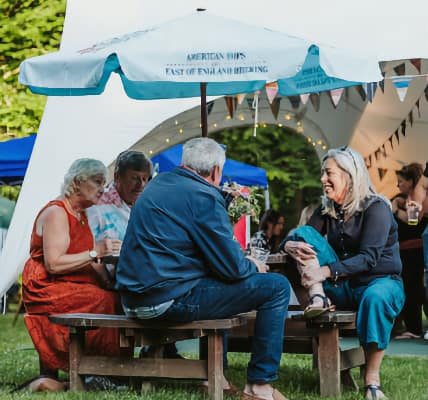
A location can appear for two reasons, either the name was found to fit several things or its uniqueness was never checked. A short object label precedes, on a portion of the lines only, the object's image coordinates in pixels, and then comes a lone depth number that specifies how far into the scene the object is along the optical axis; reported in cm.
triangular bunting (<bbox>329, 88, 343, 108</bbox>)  1323
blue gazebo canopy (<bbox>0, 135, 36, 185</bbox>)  1726
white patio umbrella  786
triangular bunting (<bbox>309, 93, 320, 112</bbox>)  1606
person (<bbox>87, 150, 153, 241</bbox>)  933
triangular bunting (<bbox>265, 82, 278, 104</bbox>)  1281
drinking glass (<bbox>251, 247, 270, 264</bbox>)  834
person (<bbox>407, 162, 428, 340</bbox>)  1366
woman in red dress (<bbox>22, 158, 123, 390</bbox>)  821
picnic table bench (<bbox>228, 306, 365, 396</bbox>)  794
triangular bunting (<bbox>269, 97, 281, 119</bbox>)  1496
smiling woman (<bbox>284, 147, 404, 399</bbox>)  791
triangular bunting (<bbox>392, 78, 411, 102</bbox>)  1464
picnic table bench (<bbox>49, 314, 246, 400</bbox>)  736
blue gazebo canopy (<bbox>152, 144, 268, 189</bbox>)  1786
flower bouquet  855
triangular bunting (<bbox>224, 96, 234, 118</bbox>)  1487
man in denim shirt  716
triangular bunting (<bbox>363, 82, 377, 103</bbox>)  1245
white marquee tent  1237
